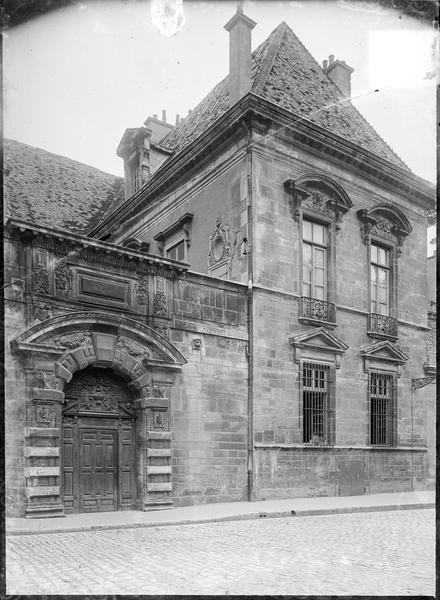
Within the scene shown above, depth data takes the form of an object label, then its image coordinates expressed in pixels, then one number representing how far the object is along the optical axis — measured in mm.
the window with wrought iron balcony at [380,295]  18016
